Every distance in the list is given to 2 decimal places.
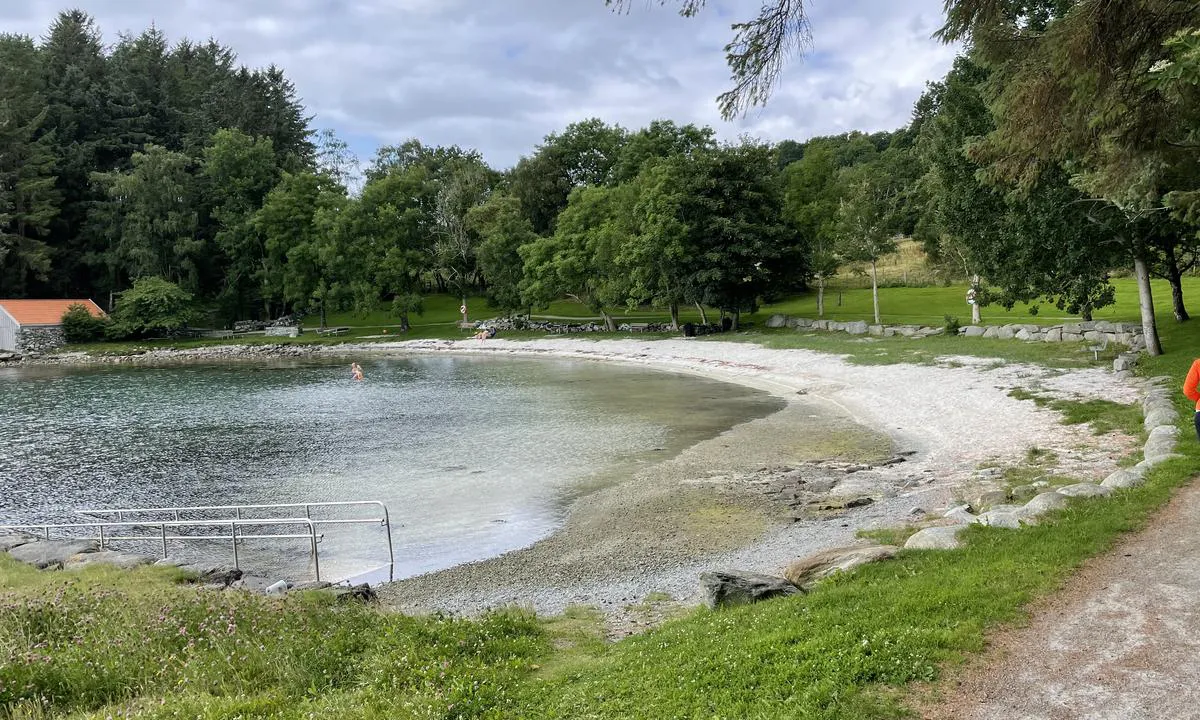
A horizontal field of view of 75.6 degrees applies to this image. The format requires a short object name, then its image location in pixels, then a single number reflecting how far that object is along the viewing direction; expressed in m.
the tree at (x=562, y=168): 78.81
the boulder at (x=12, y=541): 15.08
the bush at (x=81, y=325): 69.44
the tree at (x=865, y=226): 44.06
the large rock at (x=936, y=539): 9.74
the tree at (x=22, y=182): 72.25
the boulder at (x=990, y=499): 12.91
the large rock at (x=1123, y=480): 11.30
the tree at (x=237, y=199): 75.19
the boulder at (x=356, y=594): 10.59
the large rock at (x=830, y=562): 9.54
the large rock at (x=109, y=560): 13.49
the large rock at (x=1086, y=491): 11.05
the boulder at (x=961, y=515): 11.79
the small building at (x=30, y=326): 66.50
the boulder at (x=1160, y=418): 15.44
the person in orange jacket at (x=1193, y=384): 11.67
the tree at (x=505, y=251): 65.12
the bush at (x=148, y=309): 70.00
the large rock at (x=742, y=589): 8.81
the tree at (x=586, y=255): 56.16
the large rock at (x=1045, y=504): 10.70
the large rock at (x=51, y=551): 14.07
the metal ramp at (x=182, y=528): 14.48
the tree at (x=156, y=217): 72.38
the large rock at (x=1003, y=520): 10.24
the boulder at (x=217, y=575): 12.67
